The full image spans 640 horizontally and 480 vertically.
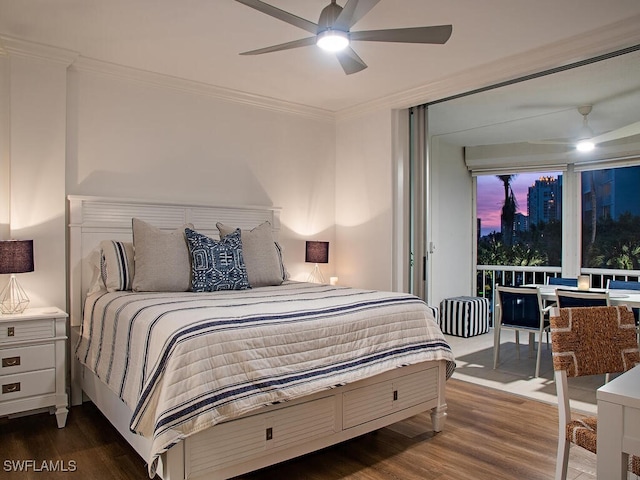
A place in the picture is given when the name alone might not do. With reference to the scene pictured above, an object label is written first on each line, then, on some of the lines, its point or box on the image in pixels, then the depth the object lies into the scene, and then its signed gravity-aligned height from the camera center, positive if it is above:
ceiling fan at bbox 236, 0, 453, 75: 2.29 +1.08
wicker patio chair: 1.77 -0.44
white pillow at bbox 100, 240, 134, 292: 3.29 -0.19
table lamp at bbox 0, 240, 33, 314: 2.99 -0.16
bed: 1.97 -0.59
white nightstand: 2.86 -0.77
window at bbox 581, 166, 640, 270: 4.71 +0.21
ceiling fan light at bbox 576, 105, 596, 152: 4.66 +1.06
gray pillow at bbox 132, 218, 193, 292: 3.21 -0.15
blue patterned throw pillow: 3.31 -0.19
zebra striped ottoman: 5.67 -0.95
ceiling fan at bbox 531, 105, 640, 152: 4.37 +1.02
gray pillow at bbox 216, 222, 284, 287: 3.70 -0.14
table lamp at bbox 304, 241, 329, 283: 4.76 -0.14
